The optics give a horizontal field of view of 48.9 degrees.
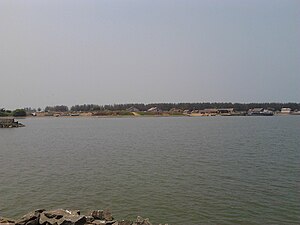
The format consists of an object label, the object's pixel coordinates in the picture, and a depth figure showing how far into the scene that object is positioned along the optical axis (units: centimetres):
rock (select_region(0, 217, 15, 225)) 1117
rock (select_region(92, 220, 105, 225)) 1088
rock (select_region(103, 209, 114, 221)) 1146
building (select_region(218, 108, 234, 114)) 19744
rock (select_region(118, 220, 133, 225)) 1064
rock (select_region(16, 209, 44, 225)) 1109
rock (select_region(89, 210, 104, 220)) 1154
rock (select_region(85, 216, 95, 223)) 1100
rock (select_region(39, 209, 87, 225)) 1058
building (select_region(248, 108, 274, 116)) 18462
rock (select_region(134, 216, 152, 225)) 1055
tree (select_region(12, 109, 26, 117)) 15114
